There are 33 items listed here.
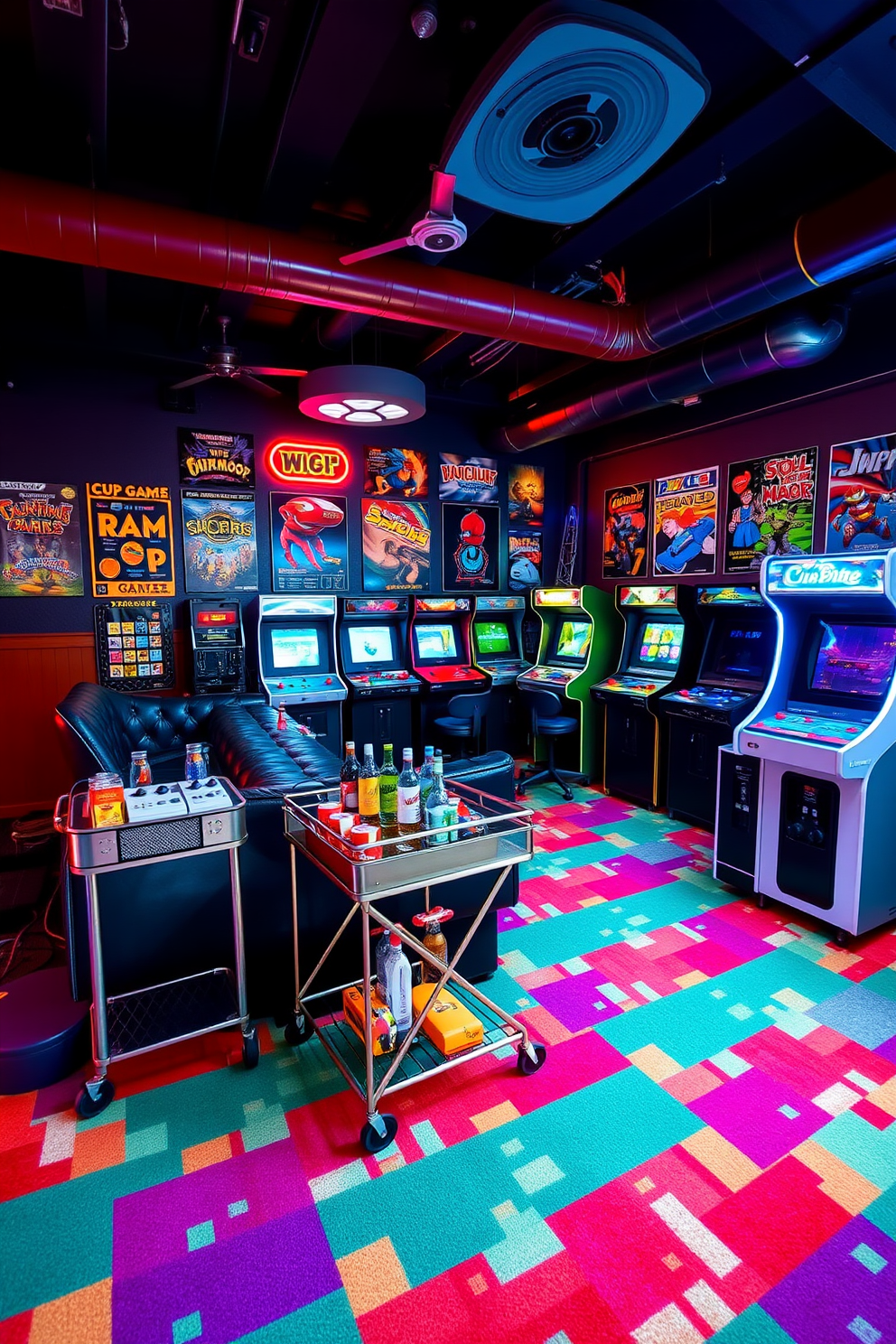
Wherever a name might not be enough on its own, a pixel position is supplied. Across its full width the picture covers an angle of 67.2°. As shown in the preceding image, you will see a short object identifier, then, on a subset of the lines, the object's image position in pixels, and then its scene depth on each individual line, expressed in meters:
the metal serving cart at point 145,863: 2.07
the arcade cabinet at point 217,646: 5.25
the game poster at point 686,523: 5.70
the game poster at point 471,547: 6.87
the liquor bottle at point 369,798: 2.22
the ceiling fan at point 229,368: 4.60
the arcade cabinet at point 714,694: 4.55
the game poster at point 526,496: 7.20
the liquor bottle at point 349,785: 2.31
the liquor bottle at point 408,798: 2.13
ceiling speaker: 1.99
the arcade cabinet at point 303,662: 5.32
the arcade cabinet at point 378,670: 5.69
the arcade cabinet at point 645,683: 5.09
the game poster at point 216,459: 5.64
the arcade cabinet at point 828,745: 3.12
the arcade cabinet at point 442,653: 6.01
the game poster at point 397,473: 6.43
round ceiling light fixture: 4.27
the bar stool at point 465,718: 5.34
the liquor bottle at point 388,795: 2.28
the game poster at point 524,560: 7.25
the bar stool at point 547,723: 5.31
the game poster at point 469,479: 6.81
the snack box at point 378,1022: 2.19
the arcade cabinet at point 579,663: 5.78
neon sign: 5.99
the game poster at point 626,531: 6.41
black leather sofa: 2.43
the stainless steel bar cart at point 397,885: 1.97
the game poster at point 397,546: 6.48
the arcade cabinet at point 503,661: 6.43
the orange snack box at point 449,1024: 2.25
